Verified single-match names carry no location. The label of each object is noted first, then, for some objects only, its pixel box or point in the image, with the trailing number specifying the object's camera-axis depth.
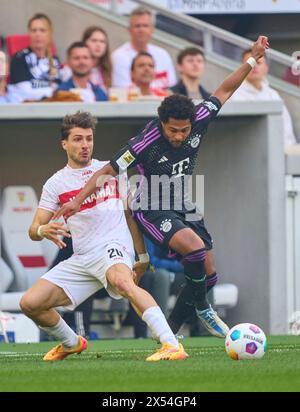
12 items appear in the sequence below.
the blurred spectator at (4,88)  16.11
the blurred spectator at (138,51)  16.91
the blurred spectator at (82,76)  16.30
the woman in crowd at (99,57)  16.70
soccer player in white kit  9.63
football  9.31
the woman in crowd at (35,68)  16.34
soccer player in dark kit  10.54
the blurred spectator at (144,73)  16.59
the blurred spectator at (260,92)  17.15
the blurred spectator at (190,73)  16.83
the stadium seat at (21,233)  17.08
